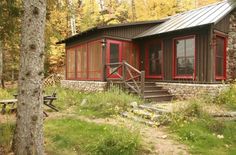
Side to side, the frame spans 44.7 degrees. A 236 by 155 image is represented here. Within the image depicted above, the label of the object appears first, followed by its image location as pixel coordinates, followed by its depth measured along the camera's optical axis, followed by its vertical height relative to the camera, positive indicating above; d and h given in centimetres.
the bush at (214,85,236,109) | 1025 -88
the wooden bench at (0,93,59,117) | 913 -96
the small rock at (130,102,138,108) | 1027 -109
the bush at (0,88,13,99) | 1302 -97
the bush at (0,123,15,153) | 519 -117
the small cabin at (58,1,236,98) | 1184 +122
